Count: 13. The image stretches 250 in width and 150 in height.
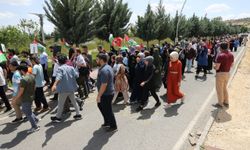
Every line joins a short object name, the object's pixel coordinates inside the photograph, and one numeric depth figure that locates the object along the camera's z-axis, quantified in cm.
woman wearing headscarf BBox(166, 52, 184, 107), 564
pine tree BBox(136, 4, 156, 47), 1776
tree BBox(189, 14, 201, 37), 3124
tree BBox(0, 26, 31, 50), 2616
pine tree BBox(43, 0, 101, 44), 1027
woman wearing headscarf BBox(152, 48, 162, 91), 634
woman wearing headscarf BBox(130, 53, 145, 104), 572
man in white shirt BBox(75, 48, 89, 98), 598
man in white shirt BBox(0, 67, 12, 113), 538
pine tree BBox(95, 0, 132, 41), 1315
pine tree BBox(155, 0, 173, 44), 1977
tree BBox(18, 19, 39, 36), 3709
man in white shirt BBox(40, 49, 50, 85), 740
